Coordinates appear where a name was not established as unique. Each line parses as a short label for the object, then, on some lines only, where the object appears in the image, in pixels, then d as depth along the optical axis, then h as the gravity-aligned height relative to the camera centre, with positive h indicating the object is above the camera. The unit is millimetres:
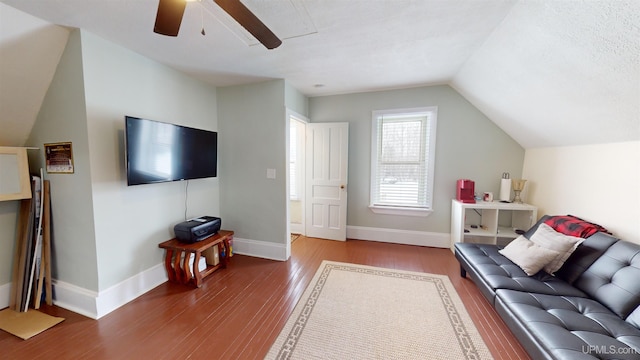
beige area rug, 1587 -1296
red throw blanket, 1979 -522
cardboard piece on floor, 1764 -1337
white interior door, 3670 -203
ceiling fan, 1109 +789
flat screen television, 1993 +126
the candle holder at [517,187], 3006 -241
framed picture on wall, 1926 +36
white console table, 2879 -737
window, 3492 +106
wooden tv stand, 2361 -1046
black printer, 2436 -732
